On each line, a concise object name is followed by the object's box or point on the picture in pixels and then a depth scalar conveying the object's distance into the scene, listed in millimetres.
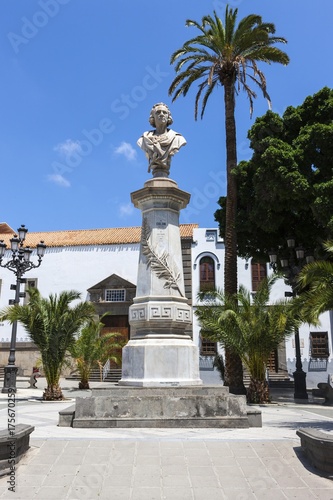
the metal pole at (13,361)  14430
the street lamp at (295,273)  15281
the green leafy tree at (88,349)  18609
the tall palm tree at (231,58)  16906
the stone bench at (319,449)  4773
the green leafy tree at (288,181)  14117
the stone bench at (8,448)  4855
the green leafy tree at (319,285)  8594
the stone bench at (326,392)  14461
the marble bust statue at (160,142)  9617
